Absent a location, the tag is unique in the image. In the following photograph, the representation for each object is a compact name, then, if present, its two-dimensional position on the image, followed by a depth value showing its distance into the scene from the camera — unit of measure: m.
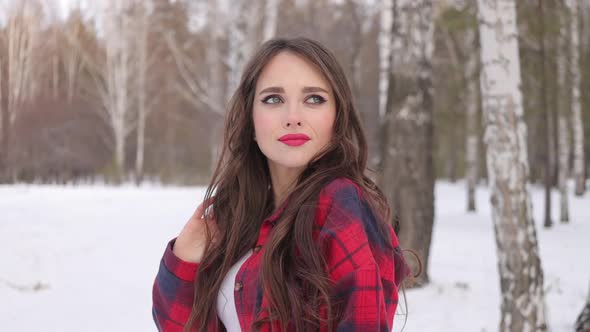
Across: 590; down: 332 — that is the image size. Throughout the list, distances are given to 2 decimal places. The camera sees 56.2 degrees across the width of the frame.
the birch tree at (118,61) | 20.30
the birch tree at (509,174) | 3.55
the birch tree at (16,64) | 7.04
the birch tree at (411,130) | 6.00
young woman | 1.34
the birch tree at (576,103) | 14.50
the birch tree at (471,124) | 15.05
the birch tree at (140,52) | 21.03
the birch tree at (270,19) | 9.93
